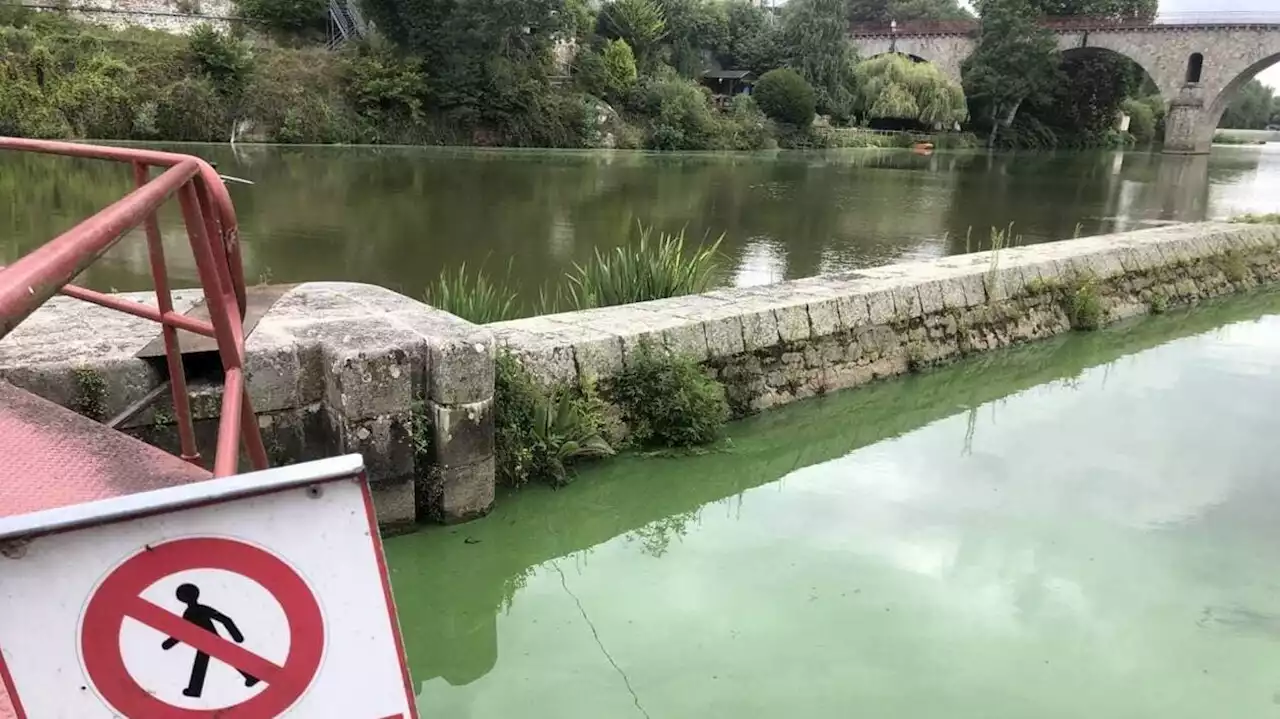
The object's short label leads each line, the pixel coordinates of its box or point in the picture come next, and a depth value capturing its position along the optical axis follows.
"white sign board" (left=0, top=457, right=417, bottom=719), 1.03
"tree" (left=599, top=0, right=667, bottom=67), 37.25
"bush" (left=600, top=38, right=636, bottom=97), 34.53
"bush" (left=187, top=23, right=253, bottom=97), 25.95
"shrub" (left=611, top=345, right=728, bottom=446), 4.59
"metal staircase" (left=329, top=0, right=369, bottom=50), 31.58
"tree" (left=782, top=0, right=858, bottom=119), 40.94
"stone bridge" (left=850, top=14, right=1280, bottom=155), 45.84
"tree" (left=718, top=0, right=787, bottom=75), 43.50
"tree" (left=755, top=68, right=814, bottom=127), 37.47
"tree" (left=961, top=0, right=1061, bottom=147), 46.59
